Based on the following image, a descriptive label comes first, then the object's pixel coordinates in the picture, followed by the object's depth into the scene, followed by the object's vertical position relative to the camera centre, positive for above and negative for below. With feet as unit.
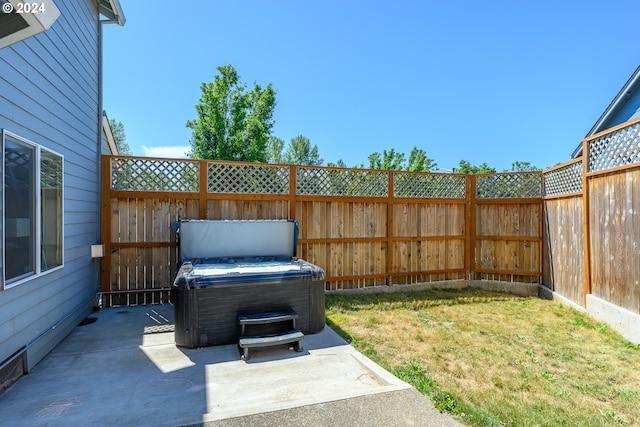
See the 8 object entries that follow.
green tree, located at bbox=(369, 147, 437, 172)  81.87 +15.84
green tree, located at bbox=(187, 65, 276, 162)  52.65 +16.92
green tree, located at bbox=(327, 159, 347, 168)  96.99 +17.76
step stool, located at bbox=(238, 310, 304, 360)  10.31 -4.30
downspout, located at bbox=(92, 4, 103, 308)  15.62 +1.87
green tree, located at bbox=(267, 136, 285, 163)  106.11 +24.38
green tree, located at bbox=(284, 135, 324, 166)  110.32 +24.52
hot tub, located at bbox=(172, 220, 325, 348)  10.87 -2.57
